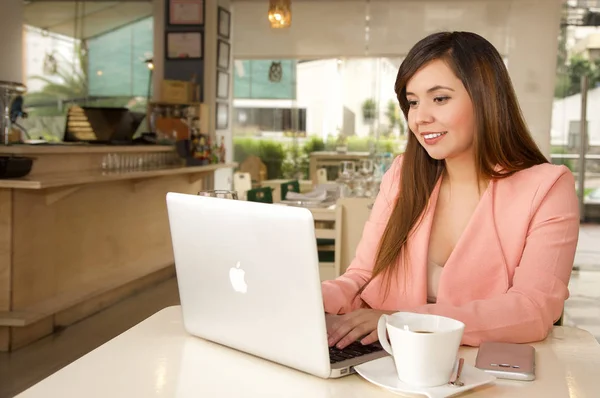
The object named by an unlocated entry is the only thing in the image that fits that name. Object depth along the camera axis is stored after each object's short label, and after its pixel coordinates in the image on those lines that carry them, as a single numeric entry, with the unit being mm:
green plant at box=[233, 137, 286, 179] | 10539
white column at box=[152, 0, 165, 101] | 9320
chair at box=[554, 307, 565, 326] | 1849
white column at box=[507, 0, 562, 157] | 9125
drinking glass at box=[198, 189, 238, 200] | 1339
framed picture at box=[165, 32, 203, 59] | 9250
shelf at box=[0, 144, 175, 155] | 4391
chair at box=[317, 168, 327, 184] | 7590
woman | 1550
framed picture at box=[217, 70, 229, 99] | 9734
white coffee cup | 1077
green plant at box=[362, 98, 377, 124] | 10320
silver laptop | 1143
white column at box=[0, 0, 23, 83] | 6820
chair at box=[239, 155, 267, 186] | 10125
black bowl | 4148
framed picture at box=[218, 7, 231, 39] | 9648
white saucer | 1098
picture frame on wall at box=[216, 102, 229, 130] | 9875
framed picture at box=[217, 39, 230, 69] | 9641
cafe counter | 4375
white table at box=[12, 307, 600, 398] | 1137
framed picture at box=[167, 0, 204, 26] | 9242
